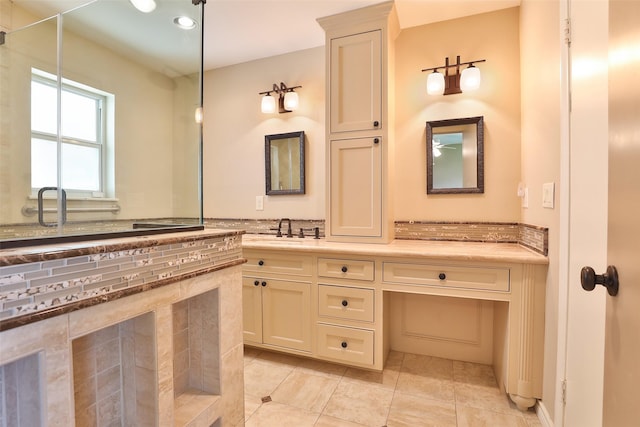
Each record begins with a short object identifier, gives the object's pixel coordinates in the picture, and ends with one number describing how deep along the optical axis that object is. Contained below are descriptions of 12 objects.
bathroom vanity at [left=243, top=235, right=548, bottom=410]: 1.60
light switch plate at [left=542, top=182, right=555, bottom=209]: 1.44
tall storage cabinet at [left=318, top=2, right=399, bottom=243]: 2.09
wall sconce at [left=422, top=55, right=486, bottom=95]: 2.06
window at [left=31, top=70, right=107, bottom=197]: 1.93
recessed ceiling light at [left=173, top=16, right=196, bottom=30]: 1.65
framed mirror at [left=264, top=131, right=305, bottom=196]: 2.65
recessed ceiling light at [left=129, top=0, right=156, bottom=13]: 1.78
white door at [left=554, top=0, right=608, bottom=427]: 1.01
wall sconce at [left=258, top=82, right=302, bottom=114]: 2.62
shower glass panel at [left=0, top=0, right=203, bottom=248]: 1.79
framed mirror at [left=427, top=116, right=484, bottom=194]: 2.14
